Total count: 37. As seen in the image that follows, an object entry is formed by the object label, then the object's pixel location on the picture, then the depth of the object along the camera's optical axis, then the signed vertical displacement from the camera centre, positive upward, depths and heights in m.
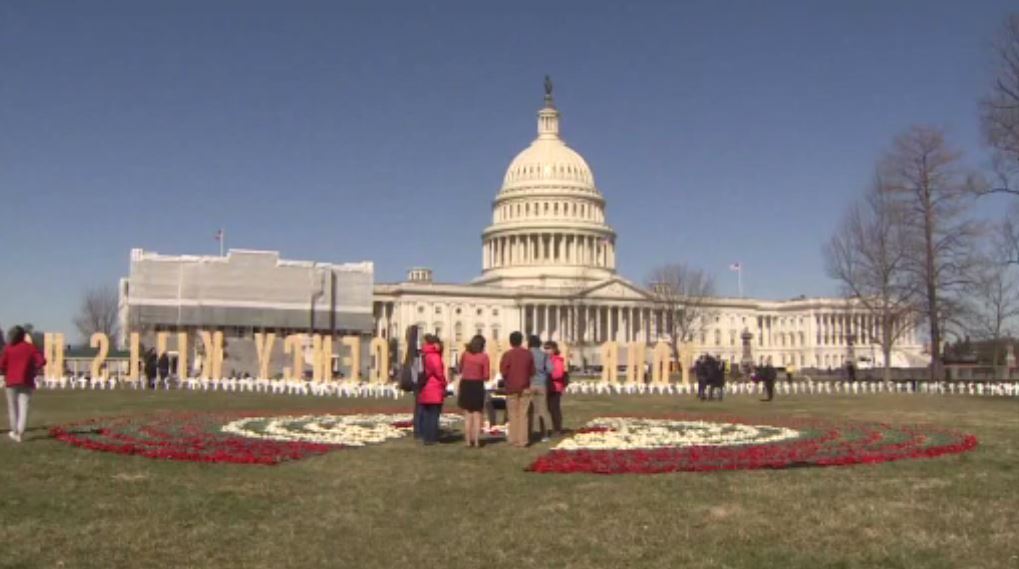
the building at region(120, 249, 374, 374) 91.00 +8.11
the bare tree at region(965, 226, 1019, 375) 53.00 +4.61
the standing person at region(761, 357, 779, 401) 41.88 +0.30
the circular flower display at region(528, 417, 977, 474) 15.84 -1.09
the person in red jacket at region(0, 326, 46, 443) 19.28 +0.22
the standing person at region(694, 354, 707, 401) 42.53 +0.29
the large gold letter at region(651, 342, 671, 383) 54.06 +1.14
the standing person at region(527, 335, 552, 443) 20.97 -0.02
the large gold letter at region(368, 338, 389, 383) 52.44 +1.40
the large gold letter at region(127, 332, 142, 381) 52.25 +1.31
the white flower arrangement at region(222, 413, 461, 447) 20.69 -0.97
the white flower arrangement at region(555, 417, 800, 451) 19.70 -1.04
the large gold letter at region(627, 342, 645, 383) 53.78 +1.29
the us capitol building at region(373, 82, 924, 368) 148.00 +12.64
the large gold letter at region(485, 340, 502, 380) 50.91 +1.46
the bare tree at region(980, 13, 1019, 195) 37.69 +9.45
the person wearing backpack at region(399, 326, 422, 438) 20.74 +0.29
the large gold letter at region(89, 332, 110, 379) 51.28 +1.67
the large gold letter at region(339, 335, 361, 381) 49.16 +1.37
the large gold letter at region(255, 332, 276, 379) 50.31 +1.46
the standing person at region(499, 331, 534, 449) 19.67 -0.06
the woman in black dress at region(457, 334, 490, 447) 19.39 -0.06
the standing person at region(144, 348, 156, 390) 49.69 +0.67
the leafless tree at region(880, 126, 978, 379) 52.78 +7.32
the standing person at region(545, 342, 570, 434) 22.18 -0.04
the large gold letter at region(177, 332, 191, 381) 53.47 +1.42
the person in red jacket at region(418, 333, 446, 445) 19.98 -0.09
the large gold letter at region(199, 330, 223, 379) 51.31 +1.41
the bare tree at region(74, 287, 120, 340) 141.38 +9.03
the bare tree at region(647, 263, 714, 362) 117.62 +10.72
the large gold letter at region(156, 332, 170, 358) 53.28 +2.07
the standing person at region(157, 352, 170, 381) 50.25 +0.84
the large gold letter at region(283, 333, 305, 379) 49.82 +1.70
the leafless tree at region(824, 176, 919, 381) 54.94 +6.24
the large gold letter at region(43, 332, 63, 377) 51.97 +1.54
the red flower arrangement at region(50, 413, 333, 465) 17.03 -1.06
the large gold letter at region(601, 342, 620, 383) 53.53 +1.15
